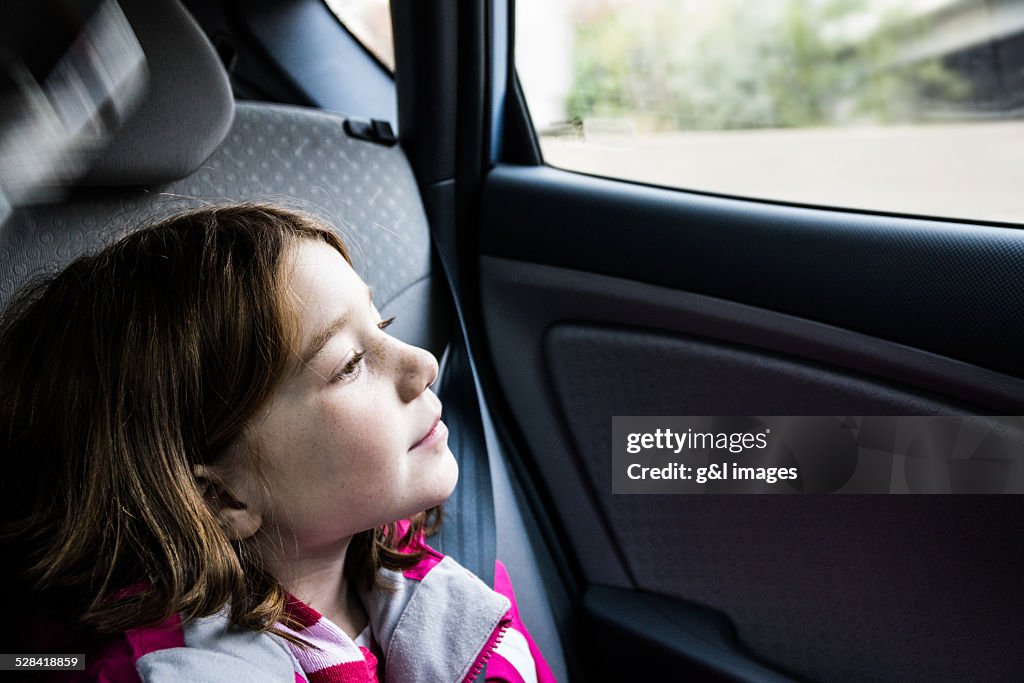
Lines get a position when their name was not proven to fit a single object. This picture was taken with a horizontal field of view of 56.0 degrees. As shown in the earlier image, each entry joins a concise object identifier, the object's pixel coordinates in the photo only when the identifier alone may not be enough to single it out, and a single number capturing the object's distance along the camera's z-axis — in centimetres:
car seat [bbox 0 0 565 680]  104
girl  79
